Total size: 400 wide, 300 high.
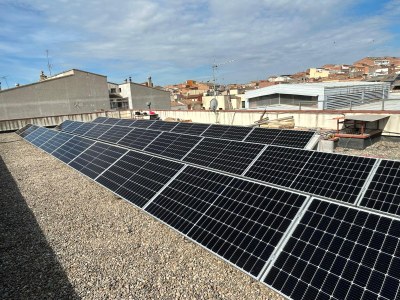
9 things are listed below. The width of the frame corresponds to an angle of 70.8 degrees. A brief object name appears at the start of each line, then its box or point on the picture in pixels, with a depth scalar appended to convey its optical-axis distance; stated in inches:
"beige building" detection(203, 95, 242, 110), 2355.4
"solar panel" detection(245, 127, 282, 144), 594.8
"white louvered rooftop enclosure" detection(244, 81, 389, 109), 1333.3
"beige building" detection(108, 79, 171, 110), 2390.5
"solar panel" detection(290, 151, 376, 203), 266.8
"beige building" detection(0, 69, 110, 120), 1760.6
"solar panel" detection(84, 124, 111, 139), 849.0
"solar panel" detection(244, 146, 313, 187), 319.3
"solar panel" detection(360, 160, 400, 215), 231.3
